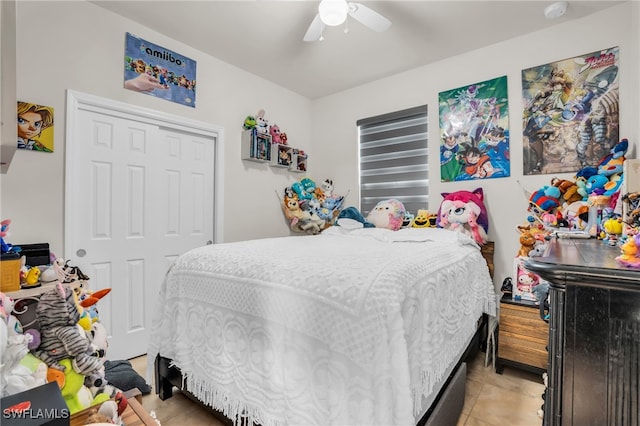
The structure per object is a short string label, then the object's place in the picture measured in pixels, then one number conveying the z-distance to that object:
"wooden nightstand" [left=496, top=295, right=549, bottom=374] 1.96
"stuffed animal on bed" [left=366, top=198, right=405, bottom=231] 2.99
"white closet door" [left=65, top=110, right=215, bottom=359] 2.21
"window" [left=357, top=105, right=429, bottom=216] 3.18
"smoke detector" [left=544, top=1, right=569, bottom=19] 2.15
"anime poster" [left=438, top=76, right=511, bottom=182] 2.66
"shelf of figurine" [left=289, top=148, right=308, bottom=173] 3.72
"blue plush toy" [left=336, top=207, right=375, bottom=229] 2.88
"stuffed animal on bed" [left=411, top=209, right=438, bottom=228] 2.85
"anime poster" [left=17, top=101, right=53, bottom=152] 1.91
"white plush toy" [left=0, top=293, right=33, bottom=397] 0.72
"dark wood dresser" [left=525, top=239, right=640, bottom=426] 0.75
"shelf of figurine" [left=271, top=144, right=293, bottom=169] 3.46
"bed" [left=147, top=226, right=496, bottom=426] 0.98
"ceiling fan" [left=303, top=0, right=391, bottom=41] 1.83
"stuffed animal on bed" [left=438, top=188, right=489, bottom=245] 2.51
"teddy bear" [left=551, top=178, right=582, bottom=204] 2.14
